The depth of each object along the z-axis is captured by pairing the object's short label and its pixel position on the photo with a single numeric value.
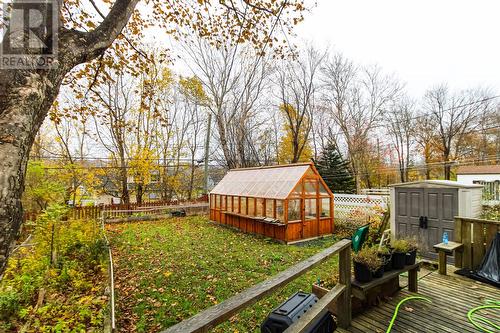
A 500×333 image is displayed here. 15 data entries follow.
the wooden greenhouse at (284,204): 9.63
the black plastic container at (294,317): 2.27
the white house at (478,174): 19.38
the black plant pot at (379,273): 3.01
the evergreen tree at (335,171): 18.88
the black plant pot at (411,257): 3.44
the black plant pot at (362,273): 2.90
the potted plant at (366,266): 2.90
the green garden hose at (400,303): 2.80
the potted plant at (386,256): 3.18
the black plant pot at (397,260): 3.32
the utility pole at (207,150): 17.31
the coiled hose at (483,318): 2.74
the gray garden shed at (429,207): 6.37
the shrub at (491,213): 6.95
